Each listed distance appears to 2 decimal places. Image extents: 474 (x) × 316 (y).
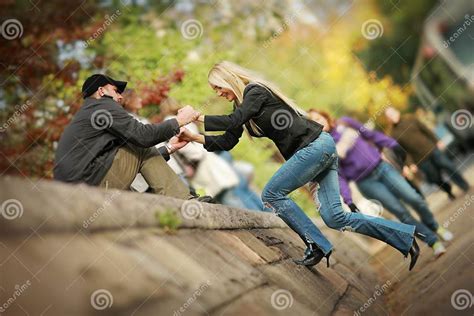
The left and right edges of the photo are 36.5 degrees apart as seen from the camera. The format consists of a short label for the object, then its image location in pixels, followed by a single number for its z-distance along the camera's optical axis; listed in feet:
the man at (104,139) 16.53
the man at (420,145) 29.94
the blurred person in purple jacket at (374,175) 25.20
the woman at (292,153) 17.01
